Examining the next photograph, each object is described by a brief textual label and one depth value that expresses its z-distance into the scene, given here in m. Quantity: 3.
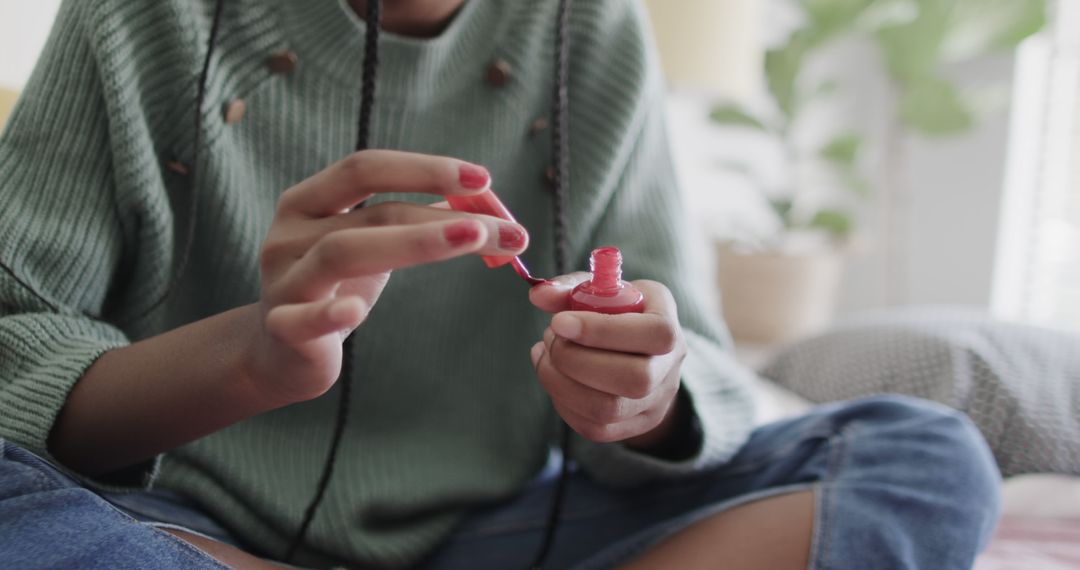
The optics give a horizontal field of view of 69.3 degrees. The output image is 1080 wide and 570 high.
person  0.43
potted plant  1.75
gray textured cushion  0.90
